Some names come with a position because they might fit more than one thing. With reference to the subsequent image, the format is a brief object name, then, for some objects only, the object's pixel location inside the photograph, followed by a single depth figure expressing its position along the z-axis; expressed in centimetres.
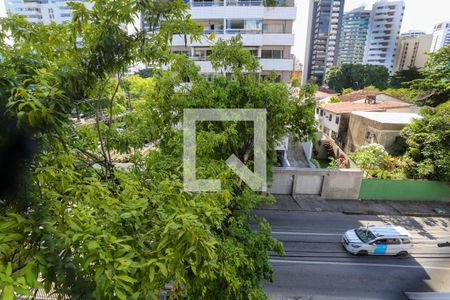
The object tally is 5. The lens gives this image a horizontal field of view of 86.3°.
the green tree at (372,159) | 1119
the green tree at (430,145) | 1017
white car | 736
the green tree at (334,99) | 2286
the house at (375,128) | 1263
